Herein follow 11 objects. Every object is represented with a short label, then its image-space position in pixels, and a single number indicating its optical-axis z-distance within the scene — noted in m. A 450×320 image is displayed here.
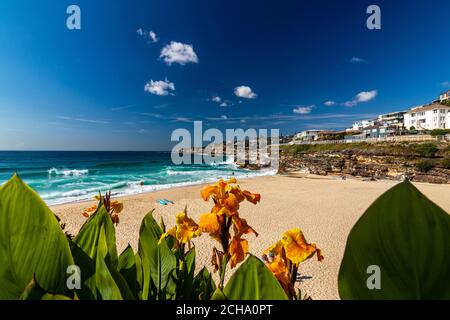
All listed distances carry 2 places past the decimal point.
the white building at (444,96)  57.98
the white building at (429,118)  42.98
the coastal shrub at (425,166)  24.48
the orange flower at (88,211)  1.61
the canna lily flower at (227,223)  0.83
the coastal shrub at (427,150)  27.69
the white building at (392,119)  55.81
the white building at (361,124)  66.62
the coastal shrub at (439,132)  33.97
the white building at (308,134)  77.11
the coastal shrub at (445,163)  24.02
